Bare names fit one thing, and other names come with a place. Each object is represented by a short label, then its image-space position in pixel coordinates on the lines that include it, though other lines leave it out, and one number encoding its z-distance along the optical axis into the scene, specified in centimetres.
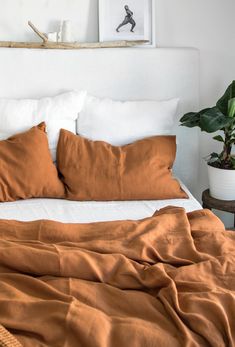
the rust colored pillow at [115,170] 249
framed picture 284
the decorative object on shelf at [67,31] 276
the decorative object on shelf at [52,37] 275
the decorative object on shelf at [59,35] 279
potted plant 246
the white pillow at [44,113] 263
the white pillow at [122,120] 271
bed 131
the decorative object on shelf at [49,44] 273
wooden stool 260
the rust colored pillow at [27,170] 244
